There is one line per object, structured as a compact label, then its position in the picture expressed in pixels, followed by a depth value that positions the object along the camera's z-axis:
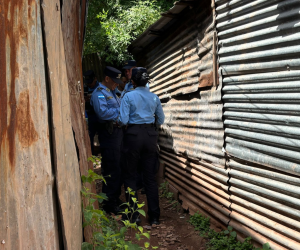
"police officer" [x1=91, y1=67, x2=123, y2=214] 5.76
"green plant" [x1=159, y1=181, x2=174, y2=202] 6.97
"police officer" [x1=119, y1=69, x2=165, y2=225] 5.30
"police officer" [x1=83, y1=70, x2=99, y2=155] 6.84
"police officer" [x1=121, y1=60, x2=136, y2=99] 7.14
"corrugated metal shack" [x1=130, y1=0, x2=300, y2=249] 3.37
